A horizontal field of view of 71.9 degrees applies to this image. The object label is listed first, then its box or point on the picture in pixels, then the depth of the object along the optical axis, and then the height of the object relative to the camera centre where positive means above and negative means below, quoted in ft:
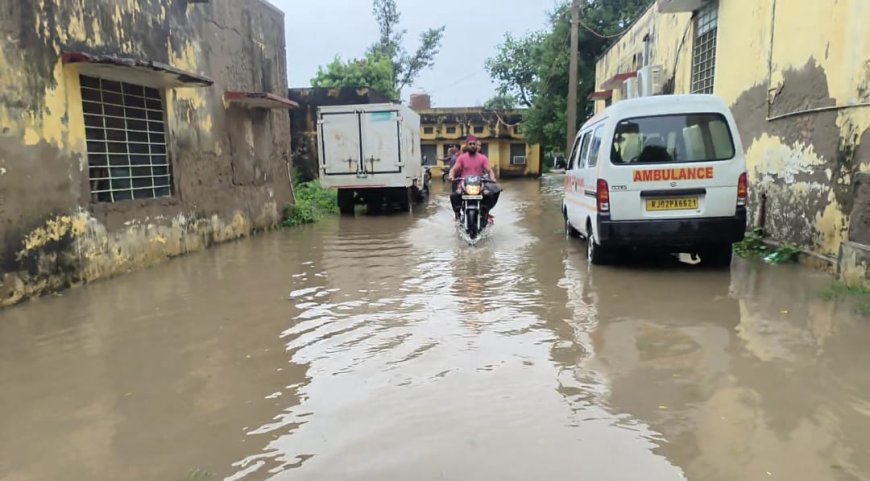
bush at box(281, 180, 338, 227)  42.52 -2.68
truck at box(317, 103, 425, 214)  47.26 +1.82
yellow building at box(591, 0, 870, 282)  19.45 +2.01
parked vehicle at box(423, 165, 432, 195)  65.53 -1.40
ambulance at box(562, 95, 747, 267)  20.36 -0.41
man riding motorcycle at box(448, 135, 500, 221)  31.01 +0.10
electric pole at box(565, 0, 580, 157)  57.77 +8.11
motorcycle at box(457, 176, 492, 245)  29.71 -2.16
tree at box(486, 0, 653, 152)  86.74 +14.83
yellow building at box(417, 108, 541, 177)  113.80 +6.05
